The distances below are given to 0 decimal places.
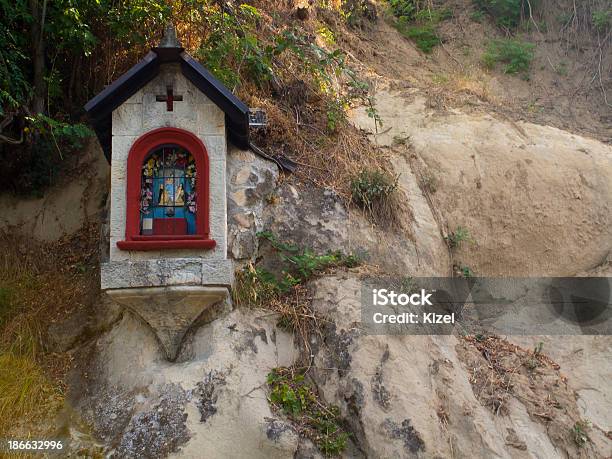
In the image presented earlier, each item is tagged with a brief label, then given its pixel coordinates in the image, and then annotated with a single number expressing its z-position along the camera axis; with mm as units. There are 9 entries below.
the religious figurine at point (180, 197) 7836
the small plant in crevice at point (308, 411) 7016
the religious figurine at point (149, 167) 7887
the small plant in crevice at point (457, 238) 10336
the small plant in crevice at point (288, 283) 7992
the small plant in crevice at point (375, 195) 9594
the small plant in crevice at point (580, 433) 7879
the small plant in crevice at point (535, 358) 8695
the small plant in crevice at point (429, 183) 10820
